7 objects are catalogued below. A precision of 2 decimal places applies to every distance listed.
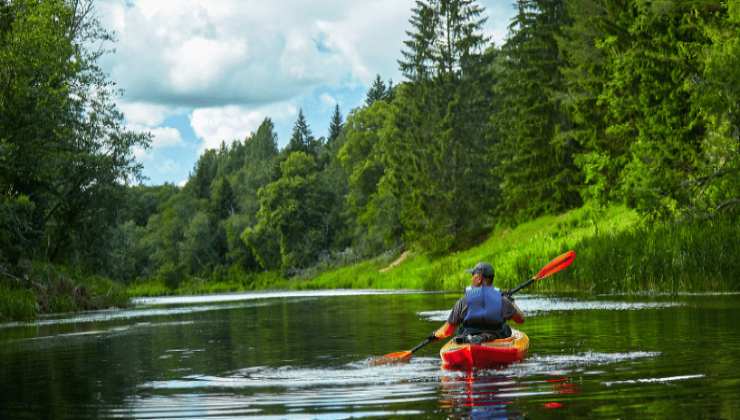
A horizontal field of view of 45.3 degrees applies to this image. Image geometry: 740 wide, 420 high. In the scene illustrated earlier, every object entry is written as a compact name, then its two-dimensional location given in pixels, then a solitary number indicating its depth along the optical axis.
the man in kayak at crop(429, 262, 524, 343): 13.53
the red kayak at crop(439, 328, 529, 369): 12.49
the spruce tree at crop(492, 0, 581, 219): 54.56
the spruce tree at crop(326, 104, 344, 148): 151.50
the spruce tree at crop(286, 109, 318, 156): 123.31
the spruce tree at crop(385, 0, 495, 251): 65.12
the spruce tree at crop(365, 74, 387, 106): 122.62
